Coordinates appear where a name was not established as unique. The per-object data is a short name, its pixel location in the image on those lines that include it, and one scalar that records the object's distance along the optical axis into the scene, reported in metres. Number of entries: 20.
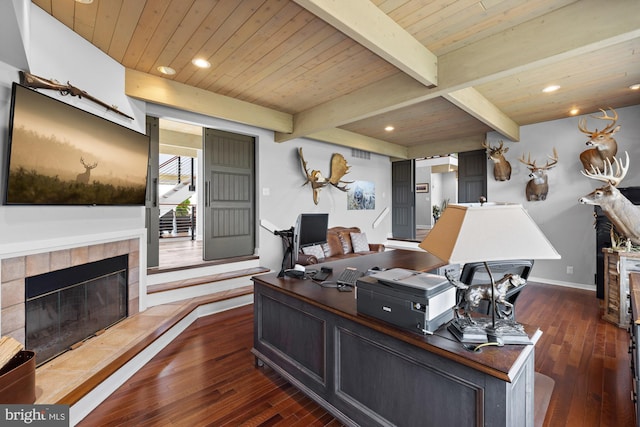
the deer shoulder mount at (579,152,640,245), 3.18
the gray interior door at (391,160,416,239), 6.88
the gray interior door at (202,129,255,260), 4.21
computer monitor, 2.36
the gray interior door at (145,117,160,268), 3.71
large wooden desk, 1.11
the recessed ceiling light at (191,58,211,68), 2.73
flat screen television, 1.80
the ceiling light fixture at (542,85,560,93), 3.26
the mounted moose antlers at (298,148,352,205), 5.14
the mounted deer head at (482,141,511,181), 4.86
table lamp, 1.02
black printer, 1.30
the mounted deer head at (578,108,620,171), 3.71
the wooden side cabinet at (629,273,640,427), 1.50
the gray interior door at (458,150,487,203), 5.59
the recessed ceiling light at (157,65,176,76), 2.86
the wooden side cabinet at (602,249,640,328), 3.07
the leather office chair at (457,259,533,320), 1.89
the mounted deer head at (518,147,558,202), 4.58
